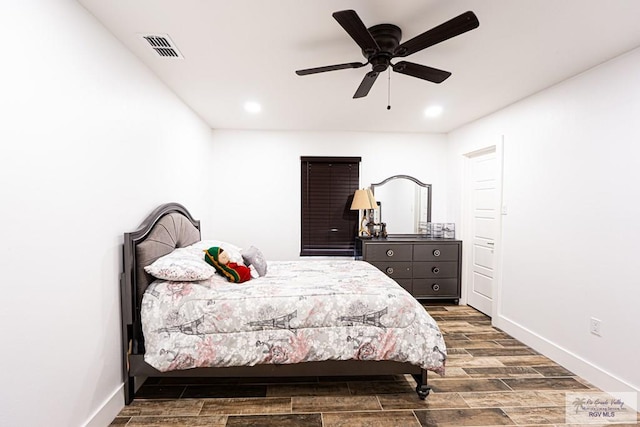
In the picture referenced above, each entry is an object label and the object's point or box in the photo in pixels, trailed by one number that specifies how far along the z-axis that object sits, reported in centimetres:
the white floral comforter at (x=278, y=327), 203
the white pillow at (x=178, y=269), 210
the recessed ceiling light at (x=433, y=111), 346
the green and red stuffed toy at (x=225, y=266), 246
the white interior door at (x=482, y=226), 378
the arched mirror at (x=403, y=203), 470
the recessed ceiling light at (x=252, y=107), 331
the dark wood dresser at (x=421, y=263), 417
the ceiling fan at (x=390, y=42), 153
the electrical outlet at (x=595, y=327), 237
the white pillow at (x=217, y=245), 261
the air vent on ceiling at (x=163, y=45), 201
